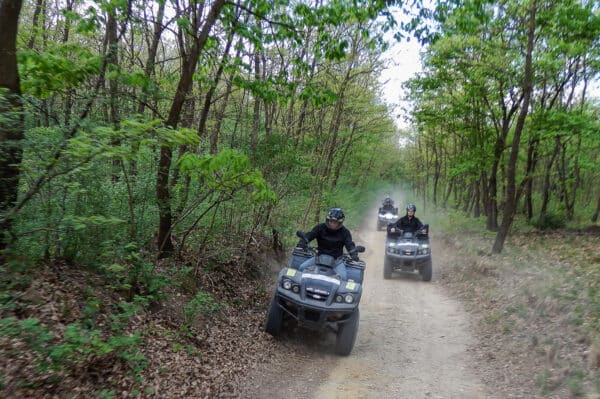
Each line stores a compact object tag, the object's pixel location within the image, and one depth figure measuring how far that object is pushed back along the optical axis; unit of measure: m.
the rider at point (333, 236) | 7.44
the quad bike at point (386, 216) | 24.90
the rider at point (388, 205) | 26.05
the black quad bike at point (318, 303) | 6.20
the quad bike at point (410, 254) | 12.09
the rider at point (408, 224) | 12.72
